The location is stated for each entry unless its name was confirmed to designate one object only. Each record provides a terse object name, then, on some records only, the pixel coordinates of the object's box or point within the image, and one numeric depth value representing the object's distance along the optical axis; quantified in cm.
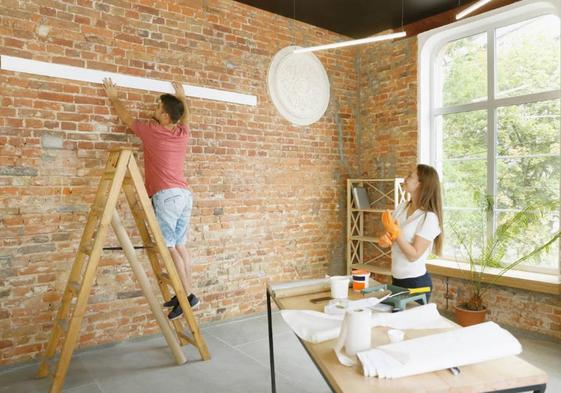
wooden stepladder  294
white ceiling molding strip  335
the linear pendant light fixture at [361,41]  362
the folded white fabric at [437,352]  137
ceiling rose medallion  498
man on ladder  362
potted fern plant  422
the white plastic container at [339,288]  230
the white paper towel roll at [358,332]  152
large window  428
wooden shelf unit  539
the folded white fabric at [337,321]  173
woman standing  286
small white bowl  161
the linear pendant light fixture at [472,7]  305
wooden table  130
